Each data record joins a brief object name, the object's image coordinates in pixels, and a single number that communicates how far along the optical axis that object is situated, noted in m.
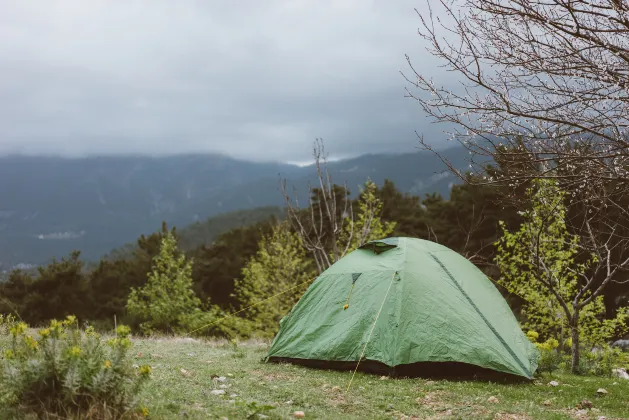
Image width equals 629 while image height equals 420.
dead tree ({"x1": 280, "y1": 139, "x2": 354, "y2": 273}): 17.81
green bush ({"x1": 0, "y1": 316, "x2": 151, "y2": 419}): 5.05
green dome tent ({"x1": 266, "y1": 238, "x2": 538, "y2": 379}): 9.66
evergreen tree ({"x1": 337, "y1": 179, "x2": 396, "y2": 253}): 22.44
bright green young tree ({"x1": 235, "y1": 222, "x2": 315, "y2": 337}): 27.92
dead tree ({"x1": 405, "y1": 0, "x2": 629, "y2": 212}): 6.55
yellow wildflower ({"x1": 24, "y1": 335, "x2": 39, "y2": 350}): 5.17
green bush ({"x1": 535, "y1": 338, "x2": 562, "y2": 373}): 10.57
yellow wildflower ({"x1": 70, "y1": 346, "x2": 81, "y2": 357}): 4.99
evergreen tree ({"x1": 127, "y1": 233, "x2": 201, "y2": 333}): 29.80
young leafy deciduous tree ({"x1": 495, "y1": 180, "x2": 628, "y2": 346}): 16.13
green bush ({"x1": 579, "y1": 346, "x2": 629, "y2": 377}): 11.59
